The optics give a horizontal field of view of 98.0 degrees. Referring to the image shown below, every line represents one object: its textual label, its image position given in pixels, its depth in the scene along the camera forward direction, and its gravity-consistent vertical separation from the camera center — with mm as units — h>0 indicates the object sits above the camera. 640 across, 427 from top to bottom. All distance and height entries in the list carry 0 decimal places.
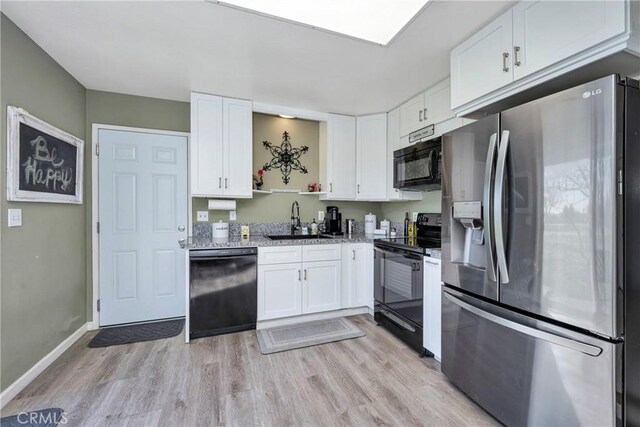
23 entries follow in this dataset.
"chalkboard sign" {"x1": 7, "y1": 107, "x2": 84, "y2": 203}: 1774 +386
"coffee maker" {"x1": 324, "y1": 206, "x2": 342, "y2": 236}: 3463 -102
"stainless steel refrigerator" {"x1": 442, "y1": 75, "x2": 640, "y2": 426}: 1106 -201
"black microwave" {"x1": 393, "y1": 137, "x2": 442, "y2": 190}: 2463 +466
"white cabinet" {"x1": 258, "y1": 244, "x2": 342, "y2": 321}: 2791 -694
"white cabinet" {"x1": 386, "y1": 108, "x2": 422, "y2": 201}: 3184 +755
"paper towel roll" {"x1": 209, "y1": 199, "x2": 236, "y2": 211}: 3029 +103
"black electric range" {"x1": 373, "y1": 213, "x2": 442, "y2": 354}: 2322 -608
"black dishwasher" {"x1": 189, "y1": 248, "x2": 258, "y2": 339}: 2570 -735
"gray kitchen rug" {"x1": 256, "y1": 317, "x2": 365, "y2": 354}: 2486 -1169
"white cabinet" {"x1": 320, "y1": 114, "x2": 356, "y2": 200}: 3395 +700
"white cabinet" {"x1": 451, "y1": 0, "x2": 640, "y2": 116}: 1195 +857
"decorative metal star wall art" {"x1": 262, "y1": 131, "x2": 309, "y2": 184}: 3494 +720
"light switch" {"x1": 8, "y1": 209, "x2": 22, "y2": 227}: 1776 -26
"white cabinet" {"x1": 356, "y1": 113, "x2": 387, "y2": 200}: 3371 +695
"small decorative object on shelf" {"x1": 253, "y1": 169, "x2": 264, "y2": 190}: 3350 +413
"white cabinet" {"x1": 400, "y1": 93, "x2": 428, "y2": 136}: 2766 +1038
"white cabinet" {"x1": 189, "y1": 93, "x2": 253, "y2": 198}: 2799 +696
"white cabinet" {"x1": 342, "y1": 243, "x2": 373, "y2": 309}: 3119 -689
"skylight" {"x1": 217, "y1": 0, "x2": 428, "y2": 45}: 1622 +1235
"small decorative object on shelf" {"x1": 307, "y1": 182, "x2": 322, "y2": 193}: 3574 +332
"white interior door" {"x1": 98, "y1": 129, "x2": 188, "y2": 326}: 2861 -112
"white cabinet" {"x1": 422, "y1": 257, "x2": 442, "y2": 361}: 2119 -723
